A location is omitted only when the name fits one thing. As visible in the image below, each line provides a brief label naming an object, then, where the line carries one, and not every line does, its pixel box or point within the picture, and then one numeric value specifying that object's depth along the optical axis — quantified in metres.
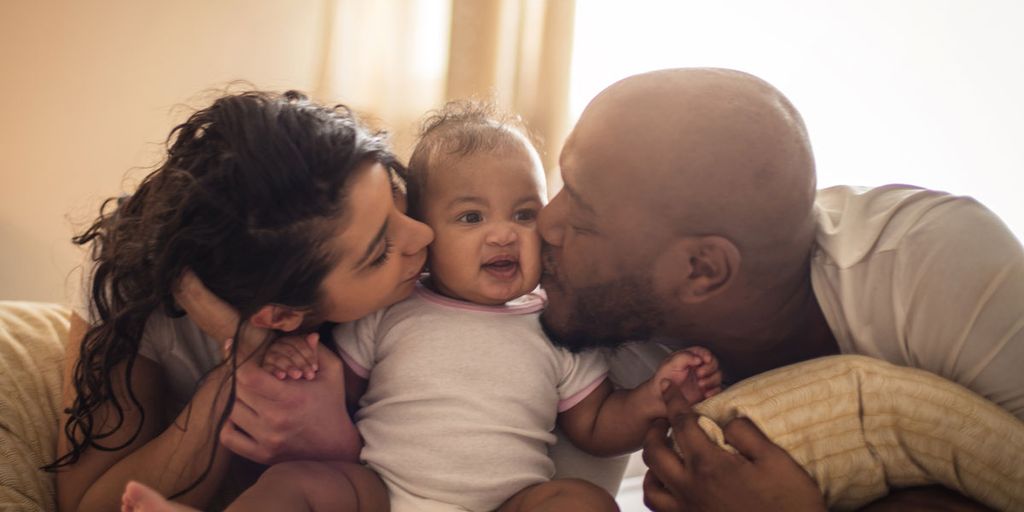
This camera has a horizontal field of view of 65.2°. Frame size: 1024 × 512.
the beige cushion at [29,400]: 1.13
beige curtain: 2.68
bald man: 1.11
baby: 1.20
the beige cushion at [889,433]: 1.00
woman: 1.11
